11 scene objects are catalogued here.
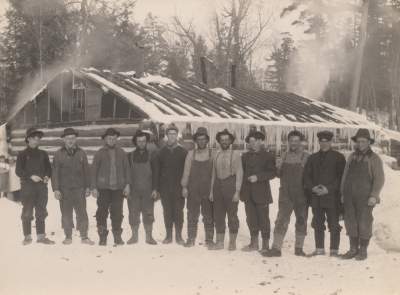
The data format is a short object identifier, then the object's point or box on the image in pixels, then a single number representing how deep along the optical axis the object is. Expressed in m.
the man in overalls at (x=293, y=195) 7.78
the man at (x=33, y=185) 8.11
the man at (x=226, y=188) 8.05
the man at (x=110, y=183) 8.20
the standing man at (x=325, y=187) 7.54
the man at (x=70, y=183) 8.22
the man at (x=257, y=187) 7.92
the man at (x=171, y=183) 8.41
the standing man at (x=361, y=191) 7.25
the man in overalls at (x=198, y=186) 8.22
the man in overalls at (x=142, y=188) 8.41
